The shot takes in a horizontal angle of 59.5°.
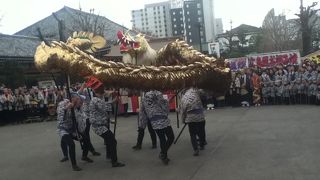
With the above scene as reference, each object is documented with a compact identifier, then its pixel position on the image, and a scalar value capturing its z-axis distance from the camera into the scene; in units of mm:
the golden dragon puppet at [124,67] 5101
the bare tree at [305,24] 22938
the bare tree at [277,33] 32655
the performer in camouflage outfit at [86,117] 6310
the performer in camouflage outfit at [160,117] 5420
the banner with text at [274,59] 13384
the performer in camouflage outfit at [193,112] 5873
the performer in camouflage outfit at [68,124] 5589
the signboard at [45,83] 14593
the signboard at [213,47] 18899
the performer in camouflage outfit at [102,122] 5468
